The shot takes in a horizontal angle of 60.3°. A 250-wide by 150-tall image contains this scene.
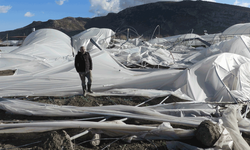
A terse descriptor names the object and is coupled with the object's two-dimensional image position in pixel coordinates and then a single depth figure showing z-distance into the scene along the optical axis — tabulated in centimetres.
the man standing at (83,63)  612
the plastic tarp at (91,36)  1861
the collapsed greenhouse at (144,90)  404
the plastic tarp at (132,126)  382
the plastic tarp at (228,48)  1110
